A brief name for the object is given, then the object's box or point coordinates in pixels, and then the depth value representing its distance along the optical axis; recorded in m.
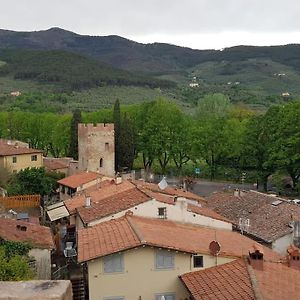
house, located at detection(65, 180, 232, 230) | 19.20
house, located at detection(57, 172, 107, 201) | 31.10
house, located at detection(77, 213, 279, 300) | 14.91
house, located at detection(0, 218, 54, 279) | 17.01
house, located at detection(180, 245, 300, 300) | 12.90
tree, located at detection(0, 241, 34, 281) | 12.07
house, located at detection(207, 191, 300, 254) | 22.25
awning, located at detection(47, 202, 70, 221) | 24.31
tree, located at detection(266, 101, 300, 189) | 38.28
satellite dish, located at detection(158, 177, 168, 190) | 27.19
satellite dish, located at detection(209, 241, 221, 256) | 15.51
